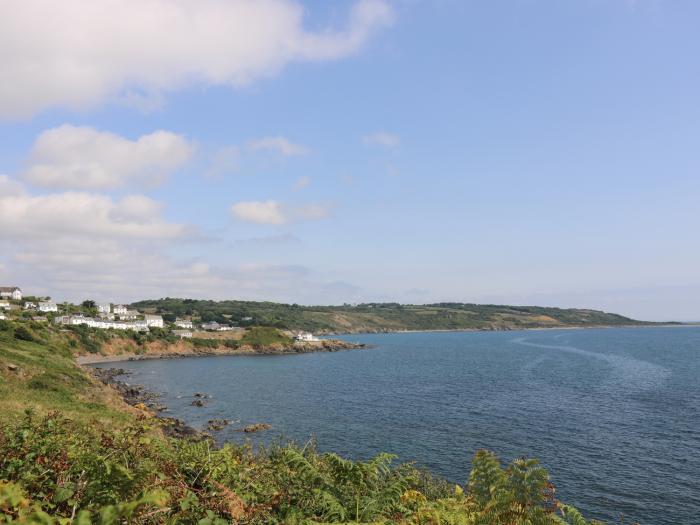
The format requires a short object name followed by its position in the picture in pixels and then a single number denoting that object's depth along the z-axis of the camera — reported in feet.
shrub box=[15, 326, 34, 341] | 267.12
